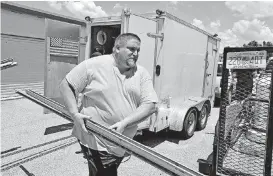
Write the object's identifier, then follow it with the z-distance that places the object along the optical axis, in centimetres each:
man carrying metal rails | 211
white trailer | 468
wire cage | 211
